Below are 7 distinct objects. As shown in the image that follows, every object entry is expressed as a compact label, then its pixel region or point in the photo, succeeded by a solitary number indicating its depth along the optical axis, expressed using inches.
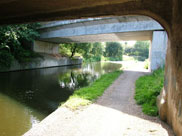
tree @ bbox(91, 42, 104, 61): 1607.3
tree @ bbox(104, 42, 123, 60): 2709.4
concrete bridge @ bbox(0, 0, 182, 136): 134.6
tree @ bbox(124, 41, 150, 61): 3063.7
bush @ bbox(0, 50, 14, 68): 614.2
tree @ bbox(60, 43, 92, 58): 1309.1
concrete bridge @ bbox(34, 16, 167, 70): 497.5
